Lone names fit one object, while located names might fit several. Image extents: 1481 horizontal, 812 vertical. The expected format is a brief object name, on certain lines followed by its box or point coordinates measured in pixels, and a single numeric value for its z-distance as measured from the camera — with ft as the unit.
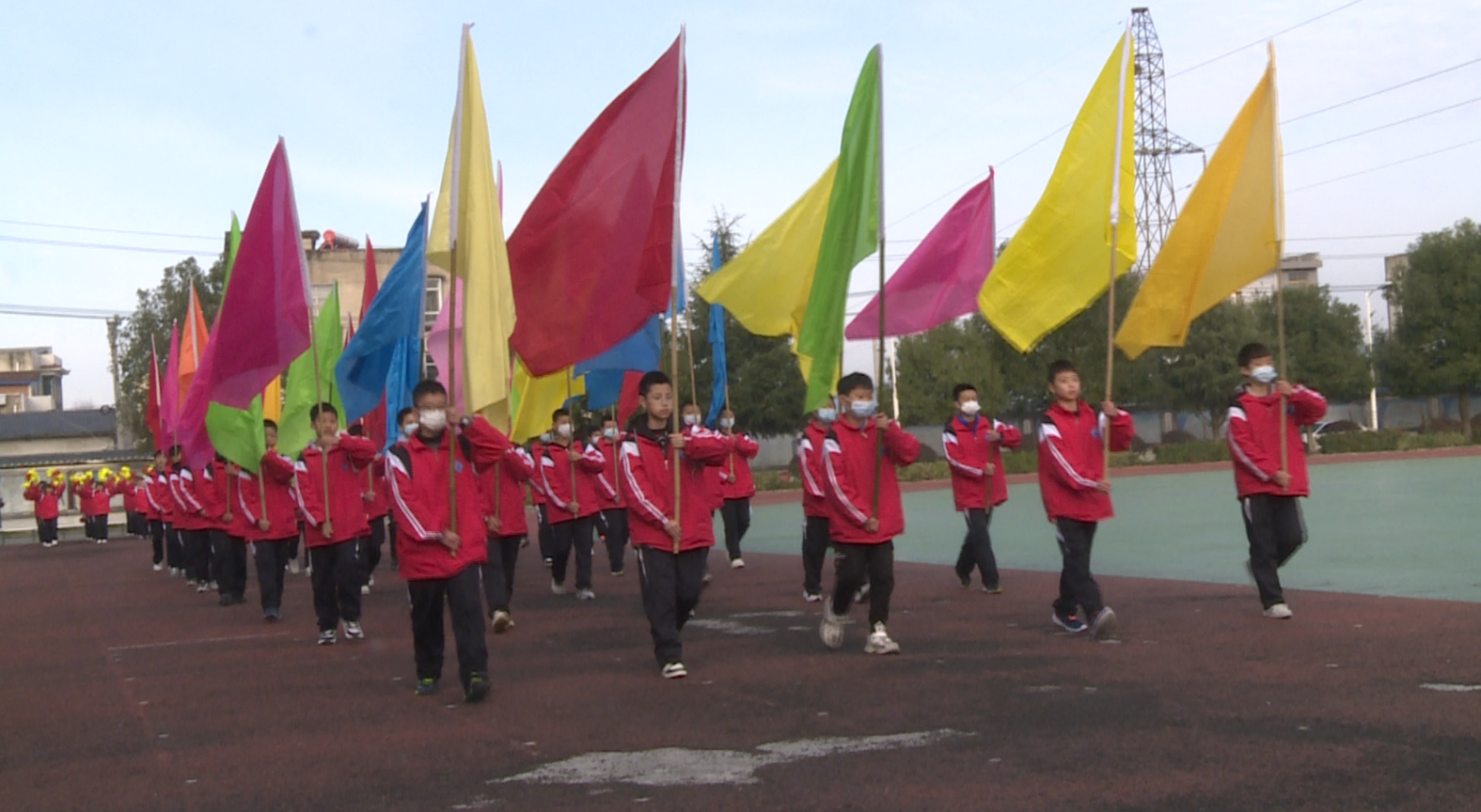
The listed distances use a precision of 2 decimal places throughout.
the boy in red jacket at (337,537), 39.58
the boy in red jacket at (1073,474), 32.04
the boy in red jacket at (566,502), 49.44
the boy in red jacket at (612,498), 50.42
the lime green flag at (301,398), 47.16
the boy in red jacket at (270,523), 45.60
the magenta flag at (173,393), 64.08
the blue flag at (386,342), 39.19
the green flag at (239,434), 45.01
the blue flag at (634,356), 36.55
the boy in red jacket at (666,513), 29.09
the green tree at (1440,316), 195.21
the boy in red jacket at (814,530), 37.01
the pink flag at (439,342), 52.42
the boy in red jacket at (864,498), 30.17
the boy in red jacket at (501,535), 39.32
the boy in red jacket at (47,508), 134.62
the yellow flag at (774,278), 40.65
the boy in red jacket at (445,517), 27.12
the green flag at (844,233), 30.37
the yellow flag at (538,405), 39.45
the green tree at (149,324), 199.72
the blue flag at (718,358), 51.44
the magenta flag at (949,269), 40.63
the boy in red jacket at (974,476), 41.37
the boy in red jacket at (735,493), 51.29
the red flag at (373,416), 54.13
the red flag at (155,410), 74.69
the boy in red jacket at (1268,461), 33.06
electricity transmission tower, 228.43
